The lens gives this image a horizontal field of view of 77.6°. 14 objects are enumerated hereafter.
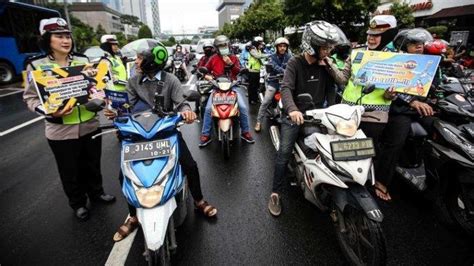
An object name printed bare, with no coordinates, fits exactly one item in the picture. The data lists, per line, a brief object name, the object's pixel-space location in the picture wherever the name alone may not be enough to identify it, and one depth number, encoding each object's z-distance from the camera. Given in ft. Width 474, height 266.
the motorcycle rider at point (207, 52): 23.15
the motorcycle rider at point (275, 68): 20.44
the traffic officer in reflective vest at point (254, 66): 27.18
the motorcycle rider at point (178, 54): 52.08
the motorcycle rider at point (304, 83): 9.48
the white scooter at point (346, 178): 7.63
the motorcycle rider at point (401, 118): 10.74
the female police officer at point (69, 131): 9.58
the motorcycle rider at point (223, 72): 18.31
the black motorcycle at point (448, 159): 9.45
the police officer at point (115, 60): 16.39
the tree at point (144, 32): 290.56
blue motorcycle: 7.18
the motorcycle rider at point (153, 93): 9.18
